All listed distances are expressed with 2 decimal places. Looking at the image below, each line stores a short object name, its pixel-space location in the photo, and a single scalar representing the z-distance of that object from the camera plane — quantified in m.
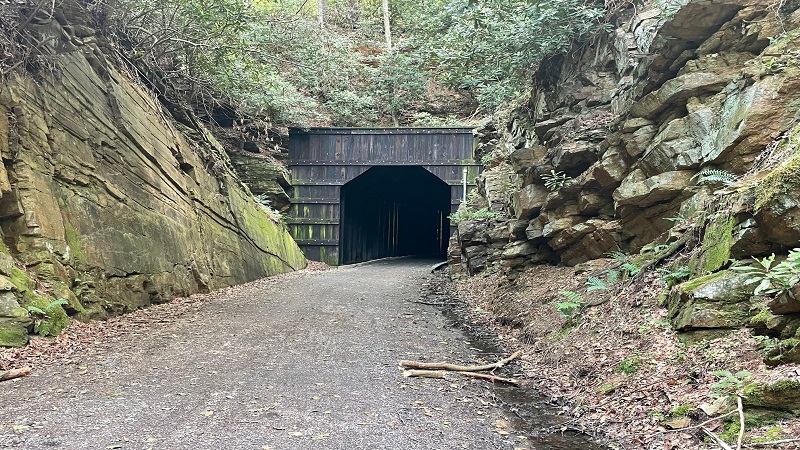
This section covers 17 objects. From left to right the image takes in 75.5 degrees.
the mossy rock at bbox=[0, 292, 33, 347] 5.51
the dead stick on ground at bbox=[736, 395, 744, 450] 2.87
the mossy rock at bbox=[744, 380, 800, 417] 3.13
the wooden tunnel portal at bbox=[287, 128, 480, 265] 18.61
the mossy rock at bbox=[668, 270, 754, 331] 4.16
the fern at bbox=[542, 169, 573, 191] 9.03
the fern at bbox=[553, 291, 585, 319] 6.27
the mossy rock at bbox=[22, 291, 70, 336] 5.99
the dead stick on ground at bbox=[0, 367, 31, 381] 4.88
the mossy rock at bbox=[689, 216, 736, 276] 4.55
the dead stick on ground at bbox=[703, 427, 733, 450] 2.97
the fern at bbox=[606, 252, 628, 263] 7.08
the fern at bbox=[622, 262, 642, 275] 6.15
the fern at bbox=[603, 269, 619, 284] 6.58
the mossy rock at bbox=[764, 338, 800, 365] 3.32
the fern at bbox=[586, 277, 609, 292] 6.35
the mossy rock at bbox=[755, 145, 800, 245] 3.85
